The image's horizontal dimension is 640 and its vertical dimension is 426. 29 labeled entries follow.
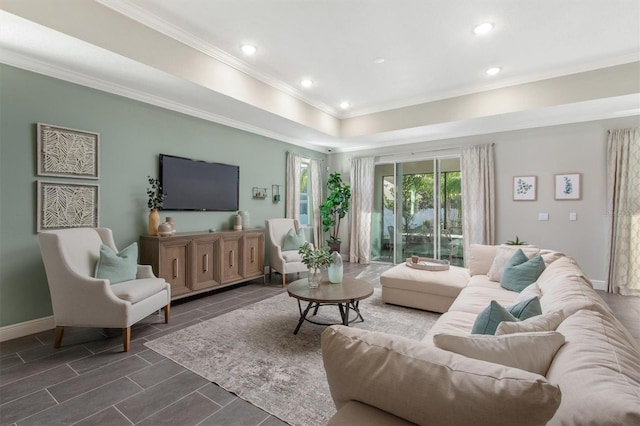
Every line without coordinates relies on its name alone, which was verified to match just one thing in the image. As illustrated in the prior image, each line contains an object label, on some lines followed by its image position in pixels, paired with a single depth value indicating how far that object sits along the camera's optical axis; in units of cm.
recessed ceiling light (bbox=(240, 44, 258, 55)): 344
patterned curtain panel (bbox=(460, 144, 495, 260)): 532
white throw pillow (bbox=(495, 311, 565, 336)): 123
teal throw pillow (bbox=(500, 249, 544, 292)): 292
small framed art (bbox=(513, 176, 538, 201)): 503
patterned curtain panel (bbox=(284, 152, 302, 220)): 609
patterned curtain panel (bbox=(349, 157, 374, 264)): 675
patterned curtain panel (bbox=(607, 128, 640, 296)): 430
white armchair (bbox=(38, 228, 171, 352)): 260
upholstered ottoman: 344
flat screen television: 412
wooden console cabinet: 366
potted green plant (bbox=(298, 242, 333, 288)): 313
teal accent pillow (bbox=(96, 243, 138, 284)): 288
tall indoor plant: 657
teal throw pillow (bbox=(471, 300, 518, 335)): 139
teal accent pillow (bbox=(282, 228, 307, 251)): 536
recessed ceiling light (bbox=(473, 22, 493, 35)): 300
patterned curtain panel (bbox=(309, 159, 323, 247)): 676
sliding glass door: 588
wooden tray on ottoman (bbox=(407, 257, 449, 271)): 390
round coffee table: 279
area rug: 198
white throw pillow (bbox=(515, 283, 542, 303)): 201
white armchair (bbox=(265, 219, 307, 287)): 492
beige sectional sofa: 73
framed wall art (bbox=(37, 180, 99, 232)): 303
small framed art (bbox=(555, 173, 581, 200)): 470
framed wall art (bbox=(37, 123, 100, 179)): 302
